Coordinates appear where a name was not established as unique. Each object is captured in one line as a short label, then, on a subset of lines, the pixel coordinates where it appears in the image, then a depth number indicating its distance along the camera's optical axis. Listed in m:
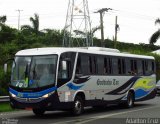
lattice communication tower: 47.78
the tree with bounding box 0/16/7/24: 68.25
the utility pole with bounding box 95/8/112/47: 44.71
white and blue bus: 17.36
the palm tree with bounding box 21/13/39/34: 73.10
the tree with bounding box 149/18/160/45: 71.81
